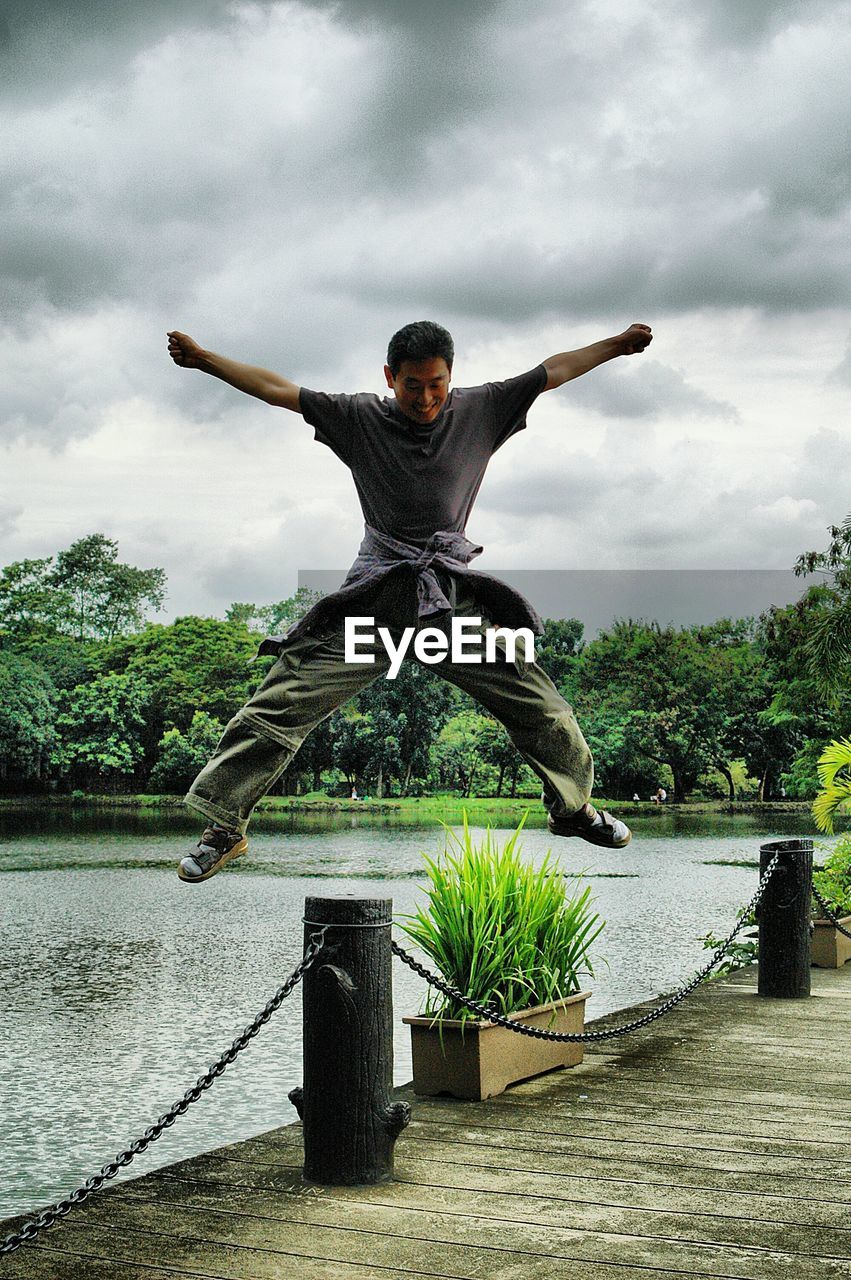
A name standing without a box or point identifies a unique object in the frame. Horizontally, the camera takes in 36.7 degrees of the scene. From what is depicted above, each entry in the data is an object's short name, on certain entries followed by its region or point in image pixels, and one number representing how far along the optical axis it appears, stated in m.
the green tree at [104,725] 40.72
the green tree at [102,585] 50.78
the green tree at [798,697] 28.91
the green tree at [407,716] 37.94
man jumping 3.33
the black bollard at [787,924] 6.05
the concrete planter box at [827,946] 7.44
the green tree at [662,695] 39.94
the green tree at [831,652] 17.77
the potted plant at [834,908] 7.45
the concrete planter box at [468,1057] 4.18
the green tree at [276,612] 46.98
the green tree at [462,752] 41.34
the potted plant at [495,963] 4.23
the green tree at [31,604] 47.44
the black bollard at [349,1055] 3.23
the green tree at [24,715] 39.66
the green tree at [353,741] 38.31
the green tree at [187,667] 41.63
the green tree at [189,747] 39.66
